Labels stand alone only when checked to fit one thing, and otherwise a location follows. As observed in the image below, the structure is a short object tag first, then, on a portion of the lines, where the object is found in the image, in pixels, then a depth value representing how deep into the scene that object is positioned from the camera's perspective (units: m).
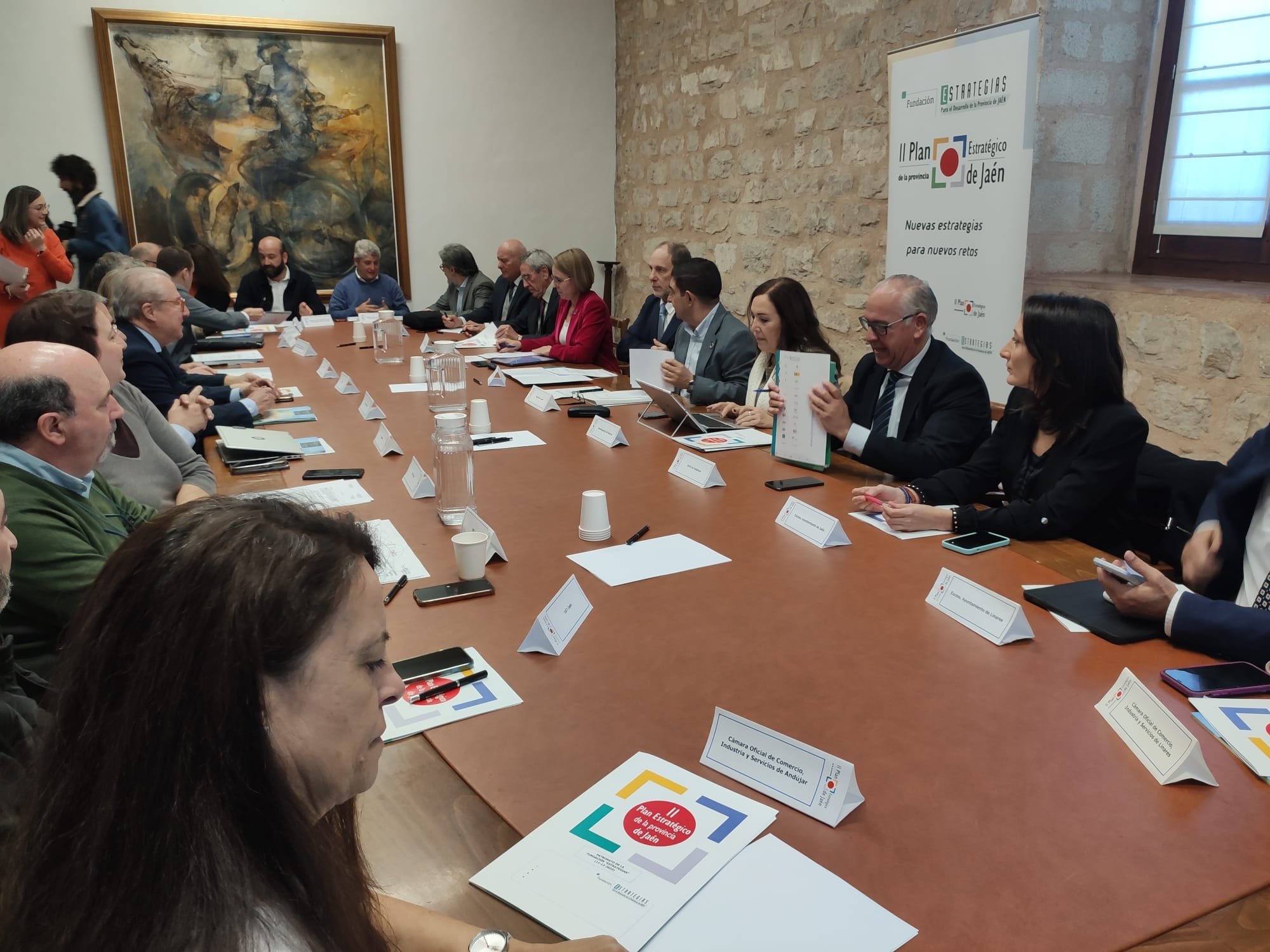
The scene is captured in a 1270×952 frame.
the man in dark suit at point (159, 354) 3.26
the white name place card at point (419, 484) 2.38
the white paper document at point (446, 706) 1.31
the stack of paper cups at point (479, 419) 3.14
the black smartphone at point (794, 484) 2.50
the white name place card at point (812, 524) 2.05
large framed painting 6.66
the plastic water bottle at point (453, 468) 2.20
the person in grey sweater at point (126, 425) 2.47
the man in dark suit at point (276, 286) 6.87
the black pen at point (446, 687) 1.39
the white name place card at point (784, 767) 1.11
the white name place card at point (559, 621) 1.53
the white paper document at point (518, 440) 2.95
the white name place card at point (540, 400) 3.55
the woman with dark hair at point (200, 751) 0.62
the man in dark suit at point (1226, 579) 1.52
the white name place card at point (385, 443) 2.79
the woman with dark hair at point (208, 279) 6.37
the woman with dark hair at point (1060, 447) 2.23
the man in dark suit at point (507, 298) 6.41
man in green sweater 1.65
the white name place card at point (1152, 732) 1.16
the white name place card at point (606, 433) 2.96
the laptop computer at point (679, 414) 3.15
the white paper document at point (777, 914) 0.92
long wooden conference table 1.00
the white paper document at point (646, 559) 1.88
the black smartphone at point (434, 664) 1.44
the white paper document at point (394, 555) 1.87
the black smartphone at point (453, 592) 1.74
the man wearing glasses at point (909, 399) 2.69
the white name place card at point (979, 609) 1.56
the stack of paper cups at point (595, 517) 2.05
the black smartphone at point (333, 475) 2.55
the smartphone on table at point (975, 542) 2.02
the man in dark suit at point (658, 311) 4.99
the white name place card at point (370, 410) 3.32
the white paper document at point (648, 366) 3.76
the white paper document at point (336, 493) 2.32
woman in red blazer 4.95
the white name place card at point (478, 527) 1.94
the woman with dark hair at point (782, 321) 3.57
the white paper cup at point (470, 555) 1.80
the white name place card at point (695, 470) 2.50
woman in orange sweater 5.44
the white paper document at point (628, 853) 0.96
